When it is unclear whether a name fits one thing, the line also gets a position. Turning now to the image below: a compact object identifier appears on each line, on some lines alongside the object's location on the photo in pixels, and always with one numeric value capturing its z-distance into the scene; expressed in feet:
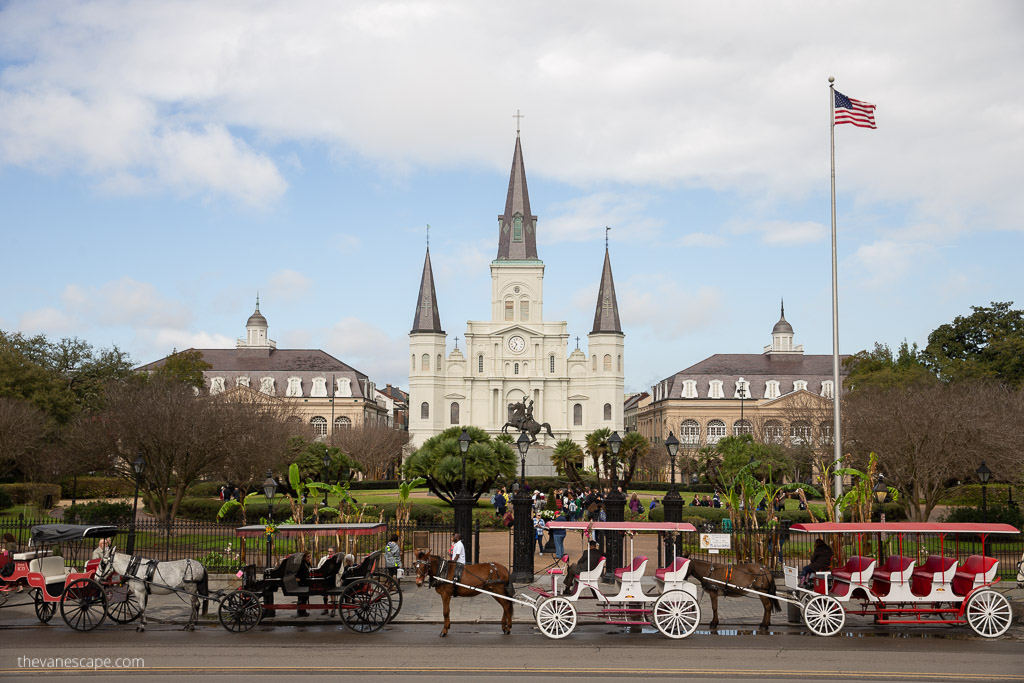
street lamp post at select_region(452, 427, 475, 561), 68.36
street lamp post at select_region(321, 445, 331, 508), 125.00
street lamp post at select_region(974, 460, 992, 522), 80.18
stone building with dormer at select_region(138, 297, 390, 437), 326.03
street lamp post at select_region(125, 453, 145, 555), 65.82
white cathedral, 309.22
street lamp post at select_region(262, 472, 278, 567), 78.39
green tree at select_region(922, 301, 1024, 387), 177.27
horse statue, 192.75
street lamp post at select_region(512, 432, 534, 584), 66.13
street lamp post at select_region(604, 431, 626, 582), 66.59
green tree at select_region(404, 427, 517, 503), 118.11
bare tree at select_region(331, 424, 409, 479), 235.28
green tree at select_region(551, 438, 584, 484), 141.86
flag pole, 75.10
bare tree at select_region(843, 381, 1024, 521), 109.09
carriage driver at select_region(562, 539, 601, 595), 59.84
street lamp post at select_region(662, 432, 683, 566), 72.69
